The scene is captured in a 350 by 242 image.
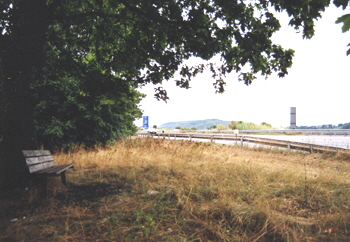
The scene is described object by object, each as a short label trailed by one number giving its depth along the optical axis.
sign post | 37.19
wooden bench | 3.89
